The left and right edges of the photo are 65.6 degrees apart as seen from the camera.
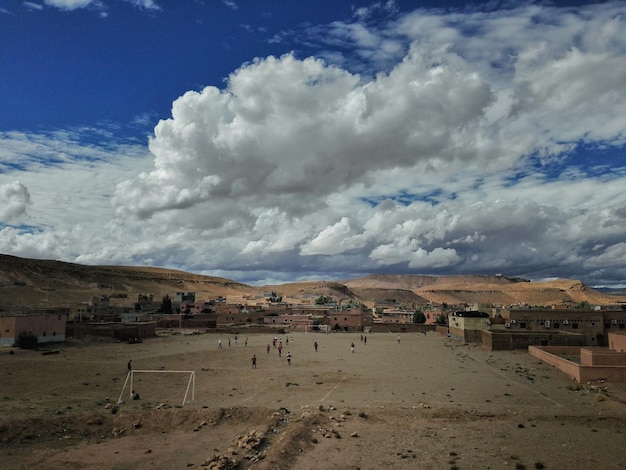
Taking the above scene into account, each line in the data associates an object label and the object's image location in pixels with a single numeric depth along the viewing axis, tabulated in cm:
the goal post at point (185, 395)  2923
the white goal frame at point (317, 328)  8856
